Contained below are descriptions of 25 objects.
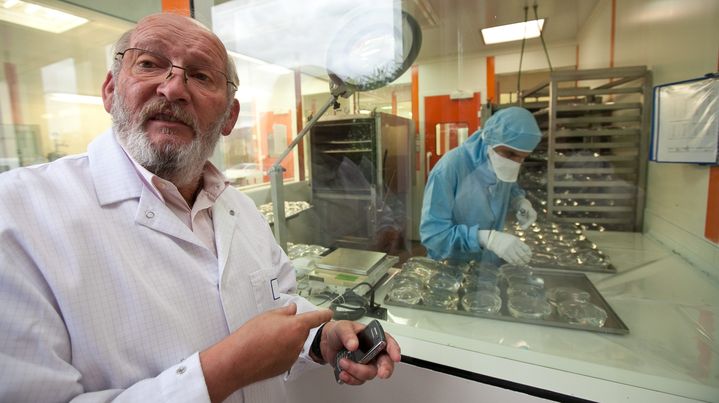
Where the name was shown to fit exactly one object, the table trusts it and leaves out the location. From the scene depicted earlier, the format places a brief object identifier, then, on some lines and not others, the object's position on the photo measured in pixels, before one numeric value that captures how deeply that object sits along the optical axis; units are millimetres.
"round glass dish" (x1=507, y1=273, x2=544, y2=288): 1319
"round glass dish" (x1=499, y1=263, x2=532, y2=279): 1396
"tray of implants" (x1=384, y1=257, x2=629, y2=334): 1076
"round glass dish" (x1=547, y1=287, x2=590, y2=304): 1175
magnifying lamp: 1262
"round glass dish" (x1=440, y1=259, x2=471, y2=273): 1438
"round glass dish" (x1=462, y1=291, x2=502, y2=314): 1146
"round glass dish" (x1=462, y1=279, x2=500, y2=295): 1260
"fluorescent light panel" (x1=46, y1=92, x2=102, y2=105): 2186
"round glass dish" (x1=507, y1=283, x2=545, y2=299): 1218
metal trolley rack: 1278
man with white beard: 492
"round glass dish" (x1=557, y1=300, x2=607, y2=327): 1041
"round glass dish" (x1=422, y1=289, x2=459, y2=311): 1191
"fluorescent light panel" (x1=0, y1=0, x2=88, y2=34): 1745
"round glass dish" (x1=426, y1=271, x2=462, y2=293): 1285
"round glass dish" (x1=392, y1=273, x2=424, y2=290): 1295
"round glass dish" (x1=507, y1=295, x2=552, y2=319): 1097
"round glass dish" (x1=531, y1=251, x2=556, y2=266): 1472
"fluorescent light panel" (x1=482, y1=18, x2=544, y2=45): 1421
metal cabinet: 1704
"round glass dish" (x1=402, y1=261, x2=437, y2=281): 1384
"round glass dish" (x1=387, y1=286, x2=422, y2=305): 1221
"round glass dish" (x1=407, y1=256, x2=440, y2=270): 1472
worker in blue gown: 1391
